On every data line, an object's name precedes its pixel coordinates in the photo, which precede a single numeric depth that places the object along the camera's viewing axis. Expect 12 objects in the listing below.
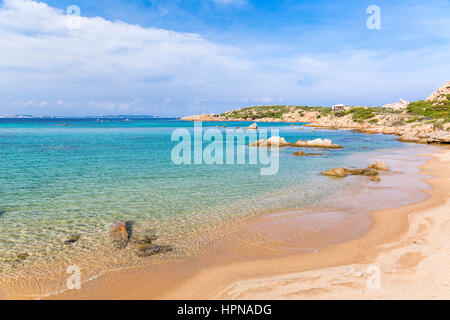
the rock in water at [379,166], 24.41
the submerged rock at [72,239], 9.71
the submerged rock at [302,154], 35.48
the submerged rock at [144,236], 9.91
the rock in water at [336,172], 21.92
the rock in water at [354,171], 22.83
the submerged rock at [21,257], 8.41
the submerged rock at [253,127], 98.61
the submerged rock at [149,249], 8.95
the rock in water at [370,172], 21.94
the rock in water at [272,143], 46.48
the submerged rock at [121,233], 9.64
